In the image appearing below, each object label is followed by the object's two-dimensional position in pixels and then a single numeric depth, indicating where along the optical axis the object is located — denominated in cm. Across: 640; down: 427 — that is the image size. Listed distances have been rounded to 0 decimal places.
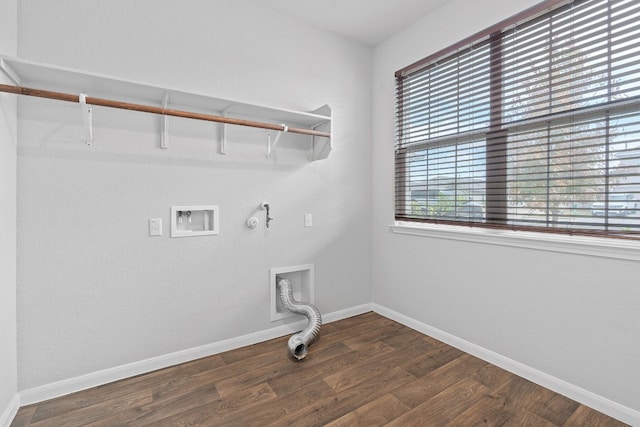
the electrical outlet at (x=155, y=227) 201
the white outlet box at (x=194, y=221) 209
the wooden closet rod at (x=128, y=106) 143
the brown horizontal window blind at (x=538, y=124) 161
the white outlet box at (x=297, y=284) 254
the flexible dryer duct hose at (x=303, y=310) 230
